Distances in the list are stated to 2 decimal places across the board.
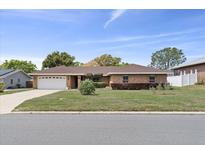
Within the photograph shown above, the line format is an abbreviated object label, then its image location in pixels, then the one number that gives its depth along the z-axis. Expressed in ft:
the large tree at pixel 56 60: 121.73
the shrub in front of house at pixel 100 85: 69.77
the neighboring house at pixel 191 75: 66.64
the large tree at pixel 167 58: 171.64
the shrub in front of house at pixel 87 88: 39.25
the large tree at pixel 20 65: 119.91
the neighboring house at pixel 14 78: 78.37
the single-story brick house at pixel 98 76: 65.43
